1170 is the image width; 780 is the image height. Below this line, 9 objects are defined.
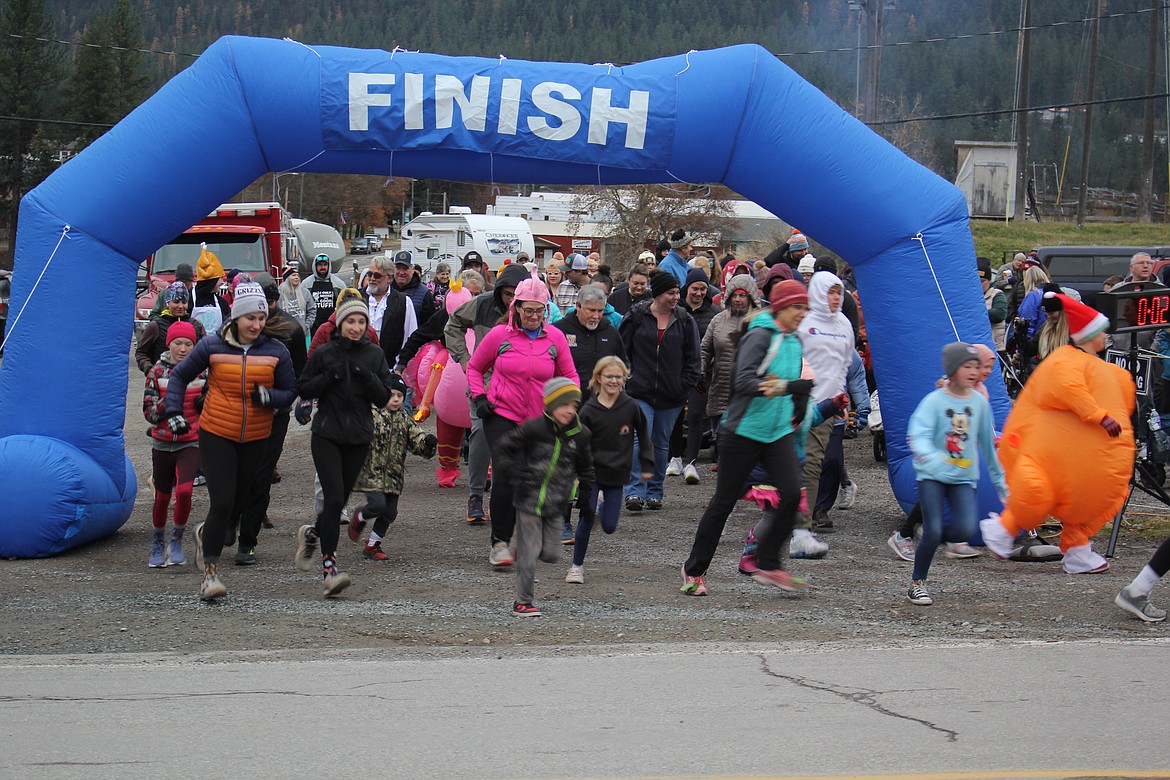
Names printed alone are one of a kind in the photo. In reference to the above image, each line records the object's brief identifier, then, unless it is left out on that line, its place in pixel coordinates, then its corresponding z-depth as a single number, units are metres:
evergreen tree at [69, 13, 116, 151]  60.47
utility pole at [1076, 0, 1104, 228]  47.75
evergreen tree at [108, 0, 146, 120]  61.72
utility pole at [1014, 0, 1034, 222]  45.30
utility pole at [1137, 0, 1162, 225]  48.62
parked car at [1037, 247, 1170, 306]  25.31
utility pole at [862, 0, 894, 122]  28.38
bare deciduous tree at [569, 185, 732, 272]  46.69
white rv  39.25
